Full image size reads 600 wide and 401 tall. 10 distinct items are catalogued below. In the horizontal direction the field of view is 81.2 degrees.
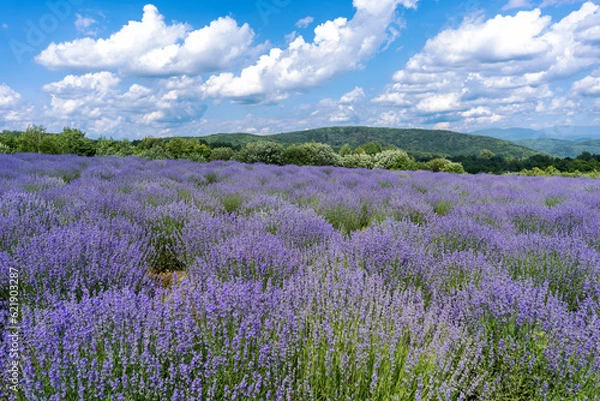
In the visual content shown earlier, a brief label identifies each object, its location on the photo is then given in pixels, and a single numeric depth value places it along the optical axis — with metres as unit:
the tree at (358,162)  30.24
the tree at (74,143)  25.67
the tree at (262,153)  25.31
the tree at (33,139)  22.56
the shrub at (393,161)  30.11
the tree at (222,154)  29.94
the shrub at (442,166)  30.85
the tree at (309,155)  27.14
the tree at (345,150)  50.44
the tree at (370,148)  52.90
